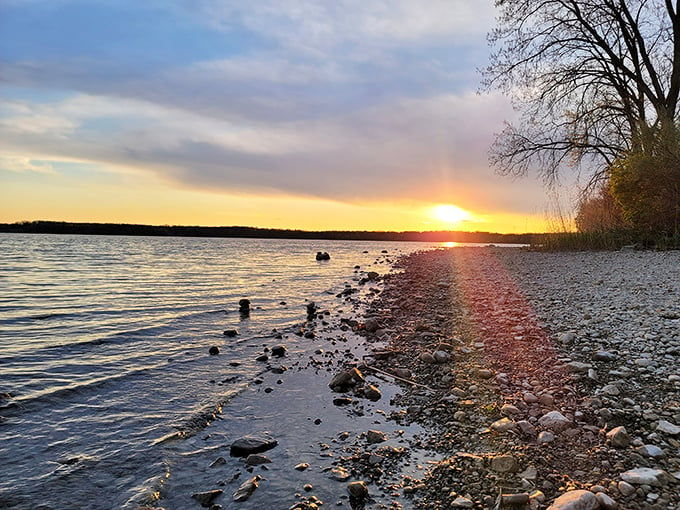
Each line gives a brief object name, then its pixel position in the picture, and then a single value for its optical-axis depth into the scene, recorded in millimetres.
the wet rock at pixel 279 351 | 7663
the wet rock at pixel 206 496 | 3285
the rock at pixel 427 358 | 6391
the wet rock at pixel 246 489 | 3309
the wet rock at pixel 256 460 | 3818
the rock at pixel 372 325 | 9305
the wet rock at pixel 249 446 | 4023
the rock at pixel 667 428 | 3562
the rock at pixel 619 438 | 3504
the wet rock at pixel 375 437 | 4102
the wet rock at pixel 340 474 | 3500
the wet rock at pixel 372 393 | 5279
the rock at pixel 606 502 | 2727
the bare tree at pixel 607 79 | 21297
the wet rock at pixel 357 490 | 3223
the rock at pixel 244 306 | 12266
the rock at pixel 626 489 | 2902
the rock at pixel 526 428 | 3903
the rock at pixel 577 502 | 2707
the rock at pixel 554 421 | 3906
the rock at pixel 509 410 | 4309
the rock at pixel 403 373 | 5977
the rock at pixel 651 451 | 3291
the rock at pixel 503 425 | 3998
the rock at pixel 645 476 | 2963
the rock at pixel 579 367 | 5113
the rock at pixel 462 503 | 2955
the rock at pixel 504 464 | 3336
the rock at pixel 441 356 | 6312
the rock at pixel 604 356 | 5375
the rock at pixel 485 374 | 5465
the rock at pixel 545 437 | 3725
